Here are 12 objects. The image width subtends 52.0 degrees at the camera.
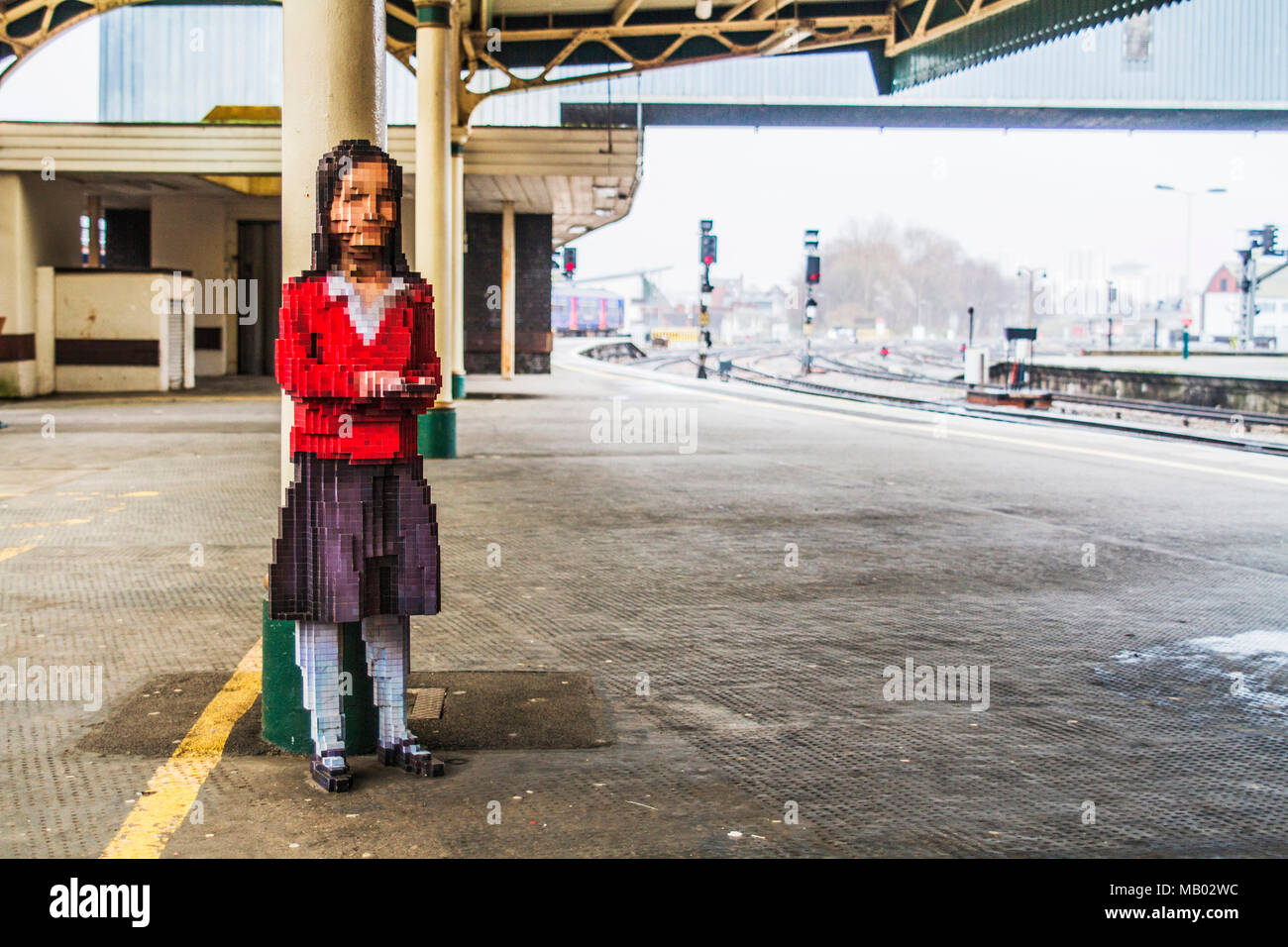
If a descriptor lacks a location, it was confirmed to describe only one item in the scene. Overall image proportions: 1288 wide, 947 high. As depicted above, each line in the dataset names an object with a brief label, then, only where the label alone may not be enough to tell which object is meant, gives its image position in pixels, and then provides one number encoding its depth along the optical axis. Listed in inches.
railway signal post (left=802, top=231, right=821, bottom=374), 1448.1
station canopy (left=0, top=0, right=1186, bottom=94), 847.1
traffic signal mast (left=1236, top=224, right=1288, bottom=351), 2026.3
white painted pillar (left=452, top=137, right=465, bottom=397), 860.0
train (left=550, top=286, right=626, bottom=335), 3425.2
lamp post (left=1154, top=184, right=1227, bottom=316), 2790.8
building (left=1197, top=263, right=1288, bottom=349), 4437.0
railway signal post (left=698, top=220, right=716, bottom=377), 1344.7
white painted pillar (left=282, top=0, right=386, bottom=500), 190.5
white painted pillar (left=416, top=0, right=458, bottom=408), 588.1
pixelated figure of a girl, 165.9
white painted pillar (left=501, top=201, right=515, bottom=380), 1183.6
